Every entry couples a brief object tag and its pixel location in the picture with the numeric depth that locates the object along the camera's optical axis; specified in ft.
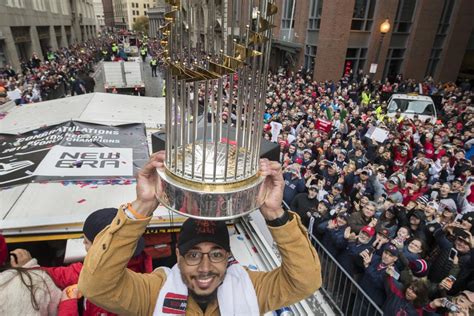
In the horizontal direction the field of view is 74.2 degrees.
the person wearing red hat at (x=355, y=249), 15.37
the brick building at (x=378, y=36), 63.77
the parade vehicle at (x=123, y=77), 61.20
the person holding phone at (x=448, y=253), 13.99
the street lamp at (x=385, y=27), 44.85
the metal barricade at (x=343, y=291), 13.79
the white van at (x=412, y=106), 41.37
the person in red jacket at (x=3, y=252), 9.39
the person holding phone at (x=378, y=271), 13.71
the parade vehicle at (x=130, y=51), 111.94
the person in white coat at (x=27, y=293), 6.72
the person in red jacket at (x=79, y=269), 7.70
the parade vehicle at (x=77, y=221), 11.71
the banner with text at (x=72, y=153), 15.62
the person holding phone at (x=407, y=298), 11.91
